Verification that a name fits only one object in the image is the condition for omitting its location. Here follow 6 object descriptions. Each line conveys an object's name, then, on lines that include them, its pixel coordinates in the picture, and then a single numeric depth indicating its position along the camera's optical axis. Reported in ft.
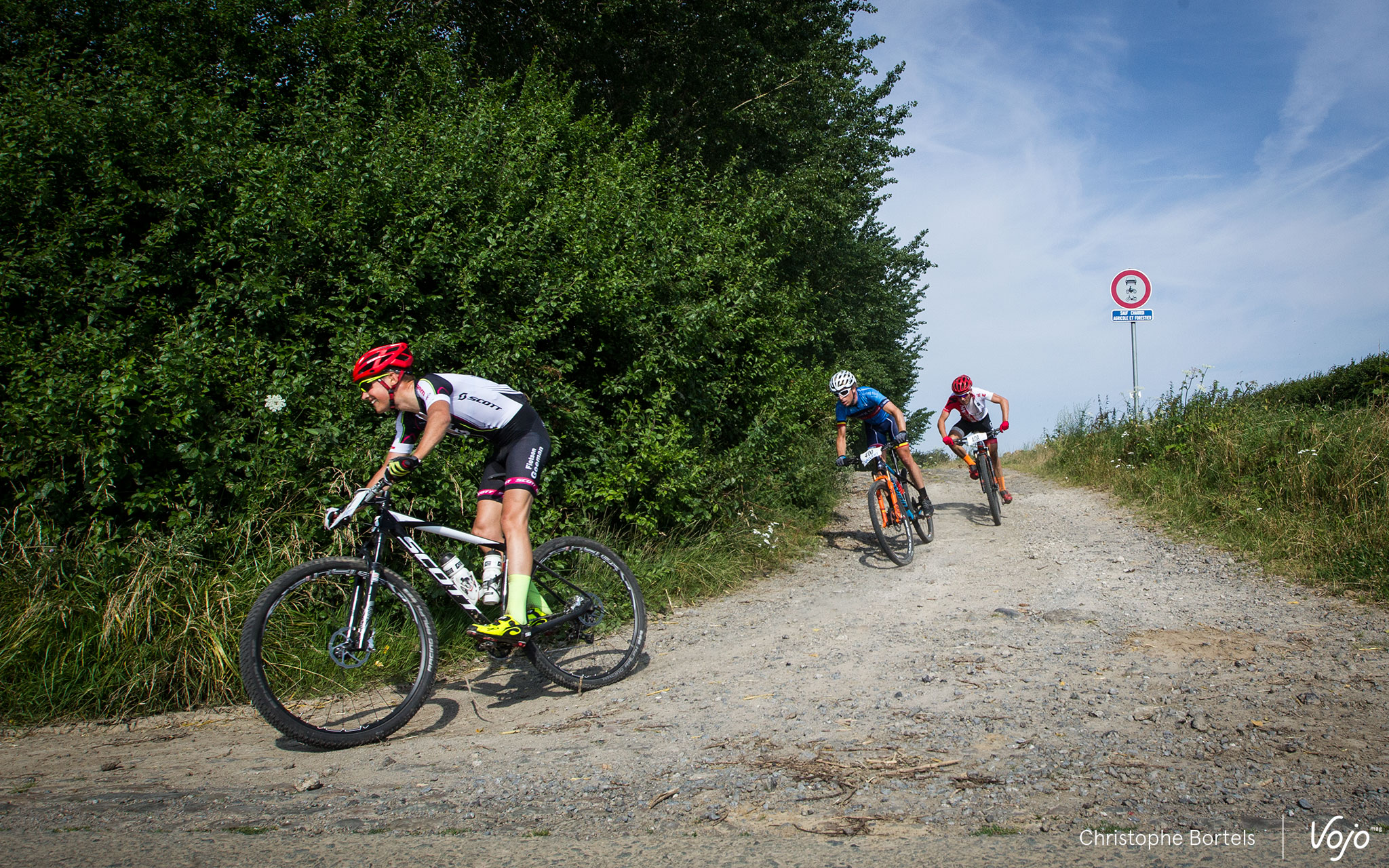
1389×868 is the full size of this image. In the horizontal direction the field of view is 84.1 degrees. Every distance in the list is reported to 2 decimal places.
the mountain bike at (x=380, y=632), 13.07
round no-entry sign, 41.73
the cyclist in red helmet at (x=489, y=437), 14.05
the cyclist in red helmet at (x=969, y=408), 34.78
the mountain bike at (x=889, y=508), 27.17
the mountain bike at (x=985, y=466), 33.30
